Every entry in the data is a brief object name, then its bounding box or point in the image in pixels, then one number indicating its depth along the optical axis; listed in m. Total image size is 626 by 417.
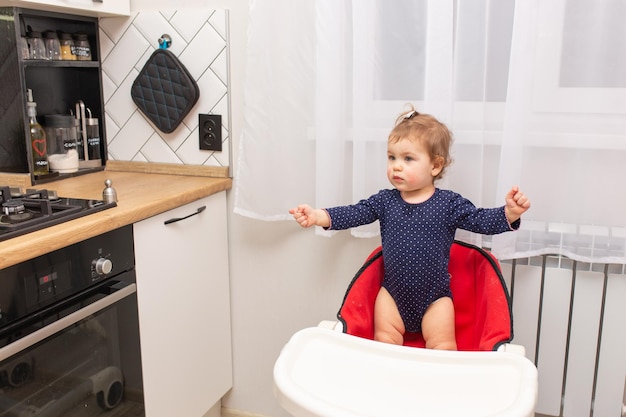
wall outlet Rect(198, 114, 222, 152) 1.95
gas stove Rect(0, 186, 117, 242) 1.25
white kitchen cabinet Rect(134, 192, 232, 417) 1.62
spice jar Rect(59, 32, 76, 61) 1.93
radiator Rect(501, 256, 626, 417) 1.62
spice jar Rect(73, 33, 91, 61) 1.99
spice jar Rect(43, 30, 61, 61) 1.88
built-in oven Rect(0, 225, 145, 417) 1.22
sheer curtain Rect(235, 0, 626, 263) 1.47
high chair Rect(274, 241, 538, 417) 1.05
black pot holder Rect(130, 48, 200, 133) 1.93
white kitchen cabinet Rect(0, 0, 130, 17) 1.66
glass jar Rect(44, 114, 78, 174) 1.92
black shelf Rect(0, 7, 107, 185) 1.74
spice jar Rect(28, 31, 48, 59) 1.84
